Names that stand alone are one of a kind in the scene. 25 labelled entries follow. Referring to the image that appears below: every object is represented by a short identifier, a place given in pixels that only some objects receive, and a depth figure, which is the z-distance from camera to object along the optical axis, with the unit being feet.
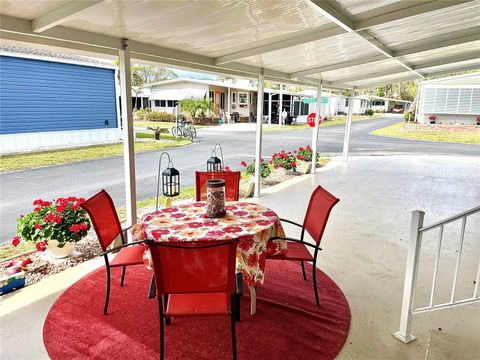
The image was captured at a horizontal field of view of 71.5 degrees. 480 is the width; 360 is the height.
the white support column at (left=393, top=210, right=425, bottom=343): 7.21
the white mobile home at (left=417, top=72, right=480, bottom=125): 63.52
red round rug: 7.13
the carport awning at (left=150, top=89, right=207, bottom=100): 76.07
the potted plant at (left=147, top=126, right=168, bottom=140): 45.01
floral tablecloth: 7.60
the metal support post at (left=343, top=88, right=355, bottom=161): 32.19
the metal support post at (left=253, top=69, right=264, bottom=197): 19.00
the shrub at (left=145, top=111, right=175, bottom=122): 74.69
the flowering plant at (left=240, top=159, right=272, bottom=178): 23.68
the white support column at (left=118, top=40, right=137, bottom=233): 11.12
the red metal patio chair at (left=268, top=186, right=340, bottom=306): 8.55
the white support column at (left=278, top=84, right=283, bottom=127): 71.28
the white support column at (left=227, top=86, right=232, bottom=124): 83.07
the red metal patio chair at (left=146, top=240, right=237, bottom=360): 5.90
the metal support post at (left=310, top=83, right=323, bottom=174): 27.12
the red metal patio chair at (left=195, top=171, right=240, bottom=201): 11.59
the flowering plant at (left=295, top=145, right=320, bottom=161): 28.71
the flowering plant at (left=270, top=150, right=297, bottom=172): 26.73
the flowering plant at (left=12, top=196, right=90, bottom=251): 10.58
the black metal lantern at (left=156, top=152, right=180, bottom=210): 11.25
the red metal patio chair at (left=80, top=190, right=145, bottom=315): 8.05
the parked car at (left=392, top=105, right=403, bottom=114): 144.36
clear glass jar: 8.42
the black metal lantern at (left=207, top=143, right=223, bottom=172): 13.48
